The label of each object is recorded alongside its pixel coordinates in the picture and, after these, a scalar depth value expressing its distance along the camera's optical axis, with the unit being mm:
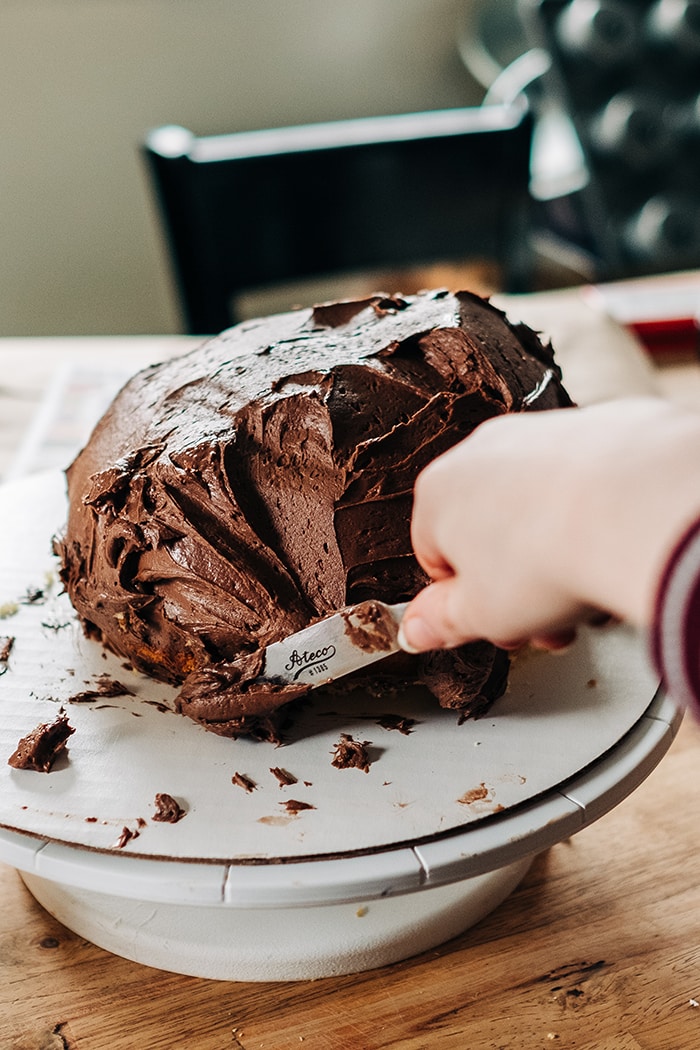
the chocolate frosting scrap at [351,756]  839
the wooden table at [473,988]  789
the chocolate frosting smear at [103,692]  922
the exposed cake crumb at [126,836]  757
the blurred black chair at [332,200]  1937
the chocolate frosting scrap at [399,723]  882
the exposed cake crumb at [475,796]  790
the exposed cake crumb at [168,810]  782
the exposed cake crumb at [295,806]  792
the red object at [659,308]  1981
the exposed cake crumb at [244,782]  819
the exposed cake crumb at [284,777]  822
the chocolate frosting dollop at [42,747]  833
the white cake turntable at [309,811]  749
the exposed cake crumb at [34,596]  1062
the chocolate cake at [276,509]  870
